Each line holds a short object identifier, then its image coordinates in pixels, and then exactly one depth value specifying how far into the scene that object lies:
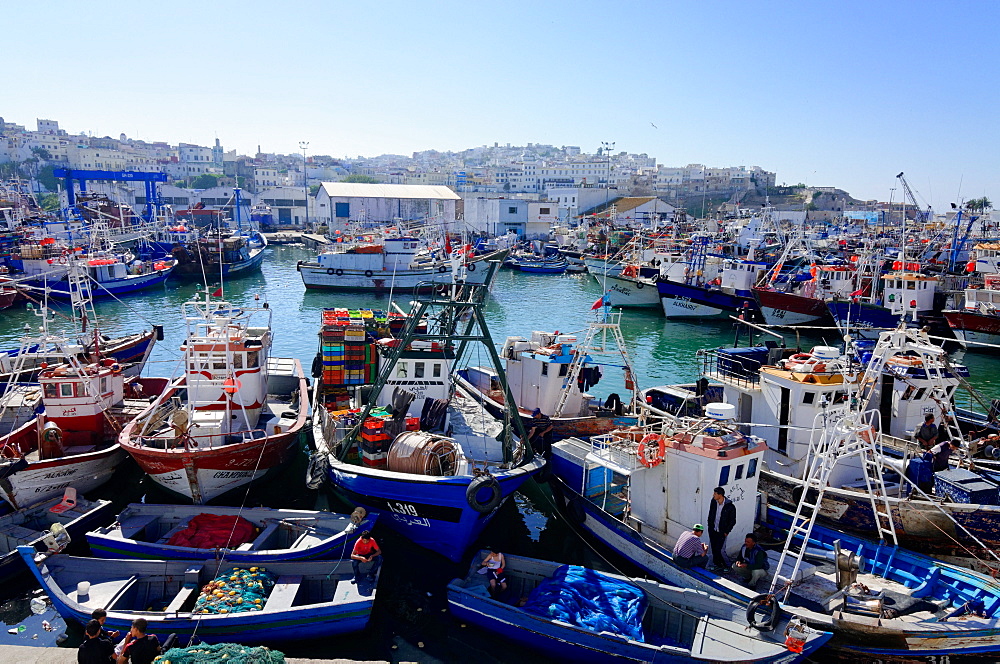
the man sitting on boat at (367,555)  11.45
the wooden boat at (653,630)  9.38
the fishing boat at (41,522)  12.09
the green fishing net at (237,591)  10.55
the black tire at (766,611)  9.70
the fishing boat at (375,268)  52.19
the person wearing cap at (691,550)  10.93
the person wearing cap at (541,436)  16.33
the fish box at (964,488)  12.57
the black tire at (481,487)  12.30
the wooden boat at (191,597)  10.21
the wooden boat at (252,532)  11.89
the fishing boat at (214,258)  55.31
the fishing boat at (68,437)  14.01
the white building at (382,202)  83.81
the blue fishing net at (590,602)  10.24
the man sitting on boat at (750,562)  10.91
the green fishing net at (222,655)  8.59
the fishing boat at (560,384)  16.78
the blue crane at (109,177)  77.19
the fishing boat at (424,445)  12.84
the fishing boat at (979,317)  32.91
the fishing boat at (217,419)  14.52
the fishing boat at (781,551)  9.76
